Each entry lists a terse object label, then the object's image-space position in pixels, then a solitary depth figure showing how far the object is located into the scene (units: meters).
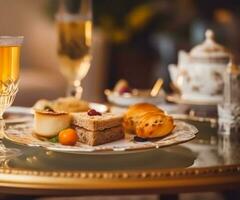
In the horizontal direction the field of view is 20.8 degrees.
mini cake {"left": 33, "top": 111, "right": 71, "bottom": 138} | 0.83
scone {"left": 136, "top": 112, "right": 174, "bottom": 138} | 0.83
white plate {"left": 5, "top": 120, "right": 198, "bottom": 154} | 0.75
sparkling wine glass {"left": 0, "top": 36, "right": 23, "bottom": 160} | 0.83
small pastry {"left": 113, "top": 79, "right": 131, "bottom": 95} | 1.25
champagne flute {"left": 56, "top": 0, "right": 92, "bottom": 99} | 1.24
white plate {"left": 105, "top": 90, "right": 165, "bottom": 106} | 1.18
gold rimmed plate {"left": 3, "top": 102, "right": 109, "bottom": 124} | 1.02
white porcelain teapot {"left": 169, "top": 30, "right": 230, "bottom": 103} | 1.21
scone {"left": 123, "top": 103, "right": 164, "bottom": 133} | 0.87
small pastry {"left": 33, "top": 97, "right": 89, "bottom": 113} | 0.95
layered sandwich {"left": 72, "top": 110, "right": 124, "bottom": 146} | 0.80
